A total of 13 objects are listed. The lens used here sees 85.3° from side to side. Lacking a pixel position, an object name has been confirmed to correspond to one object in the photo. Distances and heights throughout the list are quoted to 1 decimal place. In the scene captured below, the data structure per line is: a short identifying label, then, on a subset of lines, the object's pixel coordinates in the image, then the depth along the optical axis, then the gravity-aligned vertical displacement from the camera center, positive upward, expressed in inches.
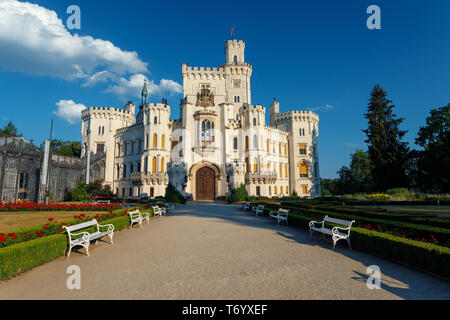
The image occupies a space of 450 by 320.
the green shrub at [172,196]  1217.4 -27.7
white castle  1535.4 +316.3
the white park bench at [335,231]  341.4 -61.2
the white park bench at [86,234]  305.0 -61.6
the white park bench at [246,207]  911.0 -61.7
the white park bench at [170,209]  833.5 -63.1
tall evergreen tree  1419.8 +267.9
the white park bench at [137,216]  514.7 -58.3
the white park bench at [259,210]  738.8 -59.3
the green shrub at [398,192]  1252.8 -9.0
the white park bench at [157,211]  681.3 -59.2
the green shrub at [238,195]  1300.4 -24.6
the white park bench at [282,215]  544.6 -57.2
